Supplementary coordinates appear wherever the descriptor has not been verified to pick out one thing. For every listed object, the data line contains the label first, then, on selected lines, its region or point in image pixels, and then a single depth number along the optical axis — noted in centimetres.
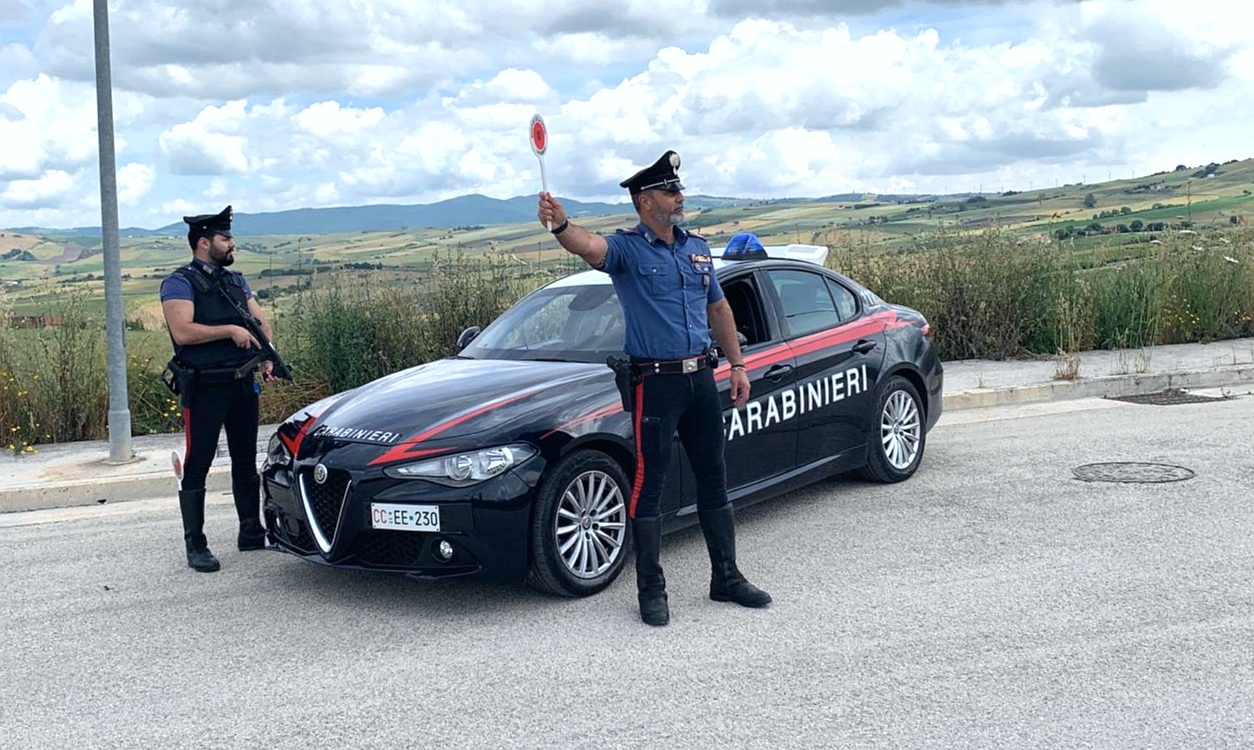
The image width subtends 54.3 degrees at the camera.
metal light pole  973
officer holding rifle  652
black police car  553
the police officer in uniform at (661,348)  544
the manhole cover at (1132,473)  802
